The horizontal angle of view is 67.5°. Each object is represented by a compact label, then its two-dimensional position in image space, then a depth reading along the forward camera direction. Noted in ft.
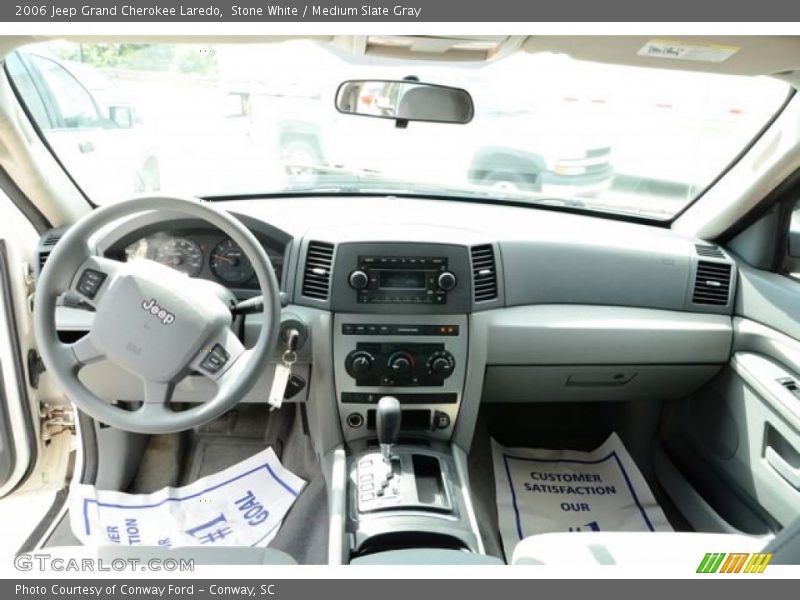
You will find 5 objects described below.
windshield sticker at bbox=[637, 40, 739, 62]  4.20
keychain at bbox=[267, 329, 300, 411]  6.02
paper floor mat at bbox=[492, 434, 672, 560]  8.26
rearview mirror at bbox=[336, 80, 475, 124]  6.75
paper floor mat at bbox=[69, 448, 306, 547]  7.40
